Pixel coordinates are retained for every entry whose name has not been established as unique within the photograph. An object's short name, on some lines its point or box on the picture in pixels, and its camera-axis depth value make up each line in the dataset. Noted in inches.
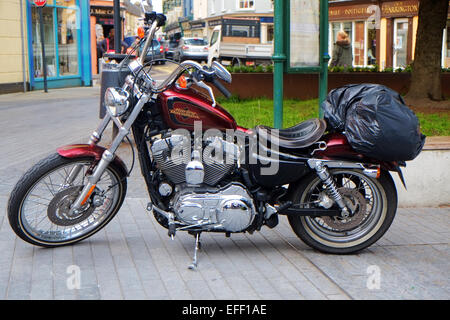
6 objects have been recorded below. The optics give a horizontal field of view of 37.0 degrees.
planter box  522.9
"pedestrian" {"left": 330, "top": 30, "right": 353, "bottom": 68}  617.9
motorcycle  180.4
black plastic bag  177.2
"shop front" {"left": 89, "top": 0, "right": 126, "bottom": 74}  1244.6
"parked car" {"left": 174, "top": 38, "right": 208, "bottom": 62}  1482.5
